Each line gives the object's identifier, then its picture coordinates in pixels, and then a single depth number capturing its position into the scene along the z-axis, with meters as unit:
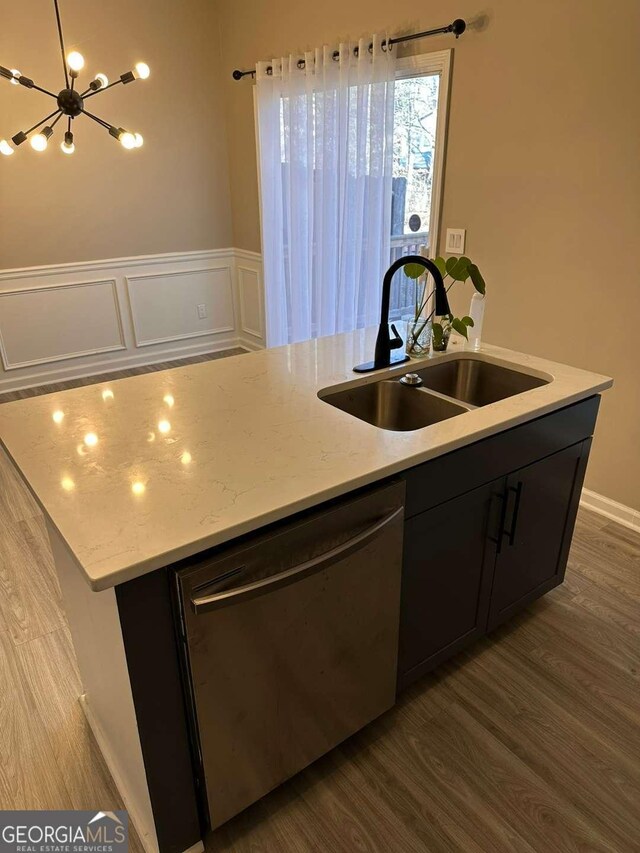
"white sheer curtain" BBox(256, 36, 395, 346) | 3.35
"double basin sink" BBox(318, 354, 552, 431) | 1.82
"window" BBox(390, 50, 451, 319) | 3.03
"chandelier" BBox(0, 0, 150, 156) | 2.37
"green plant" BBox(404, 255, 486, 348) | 1.89
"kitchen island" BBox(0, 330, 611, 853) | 1.12
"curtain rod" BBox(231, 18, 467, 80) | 2.74
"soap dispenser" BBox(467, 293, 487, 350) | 2.06
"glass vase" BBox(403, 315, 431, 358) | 2.03
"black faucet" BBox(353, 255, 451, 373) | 1.79
